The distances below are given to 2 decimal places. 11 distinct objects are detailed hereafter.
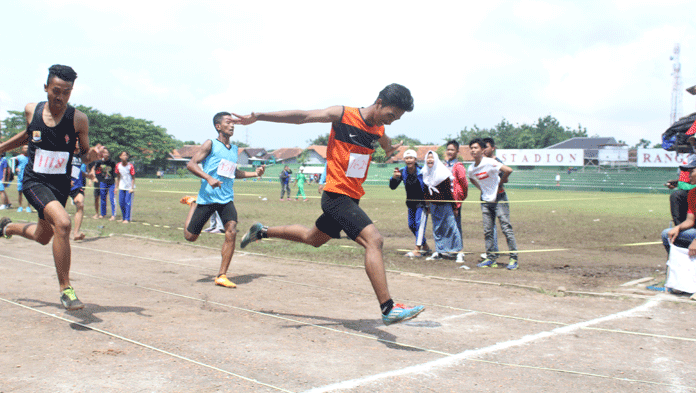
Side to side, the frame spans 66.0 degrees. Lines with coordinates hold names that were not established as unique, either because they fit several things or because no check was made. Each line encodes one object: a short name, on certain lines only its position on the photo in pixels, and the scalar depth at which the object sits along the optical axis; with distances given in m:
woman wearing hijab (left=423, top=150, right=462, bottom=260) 9.38
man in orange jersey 4.47
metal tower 70.75
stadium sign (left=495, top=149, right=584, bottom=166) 58.98
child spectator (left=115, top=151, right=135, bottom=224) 14.99
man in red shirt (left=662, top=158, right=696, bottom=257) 6.19
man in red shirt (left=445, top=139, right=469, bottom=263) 9.45
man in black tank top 4.73
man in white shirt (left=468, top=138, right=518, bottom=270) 8.57
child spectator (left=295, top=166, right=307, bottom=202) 29.06
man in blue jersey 6.72
